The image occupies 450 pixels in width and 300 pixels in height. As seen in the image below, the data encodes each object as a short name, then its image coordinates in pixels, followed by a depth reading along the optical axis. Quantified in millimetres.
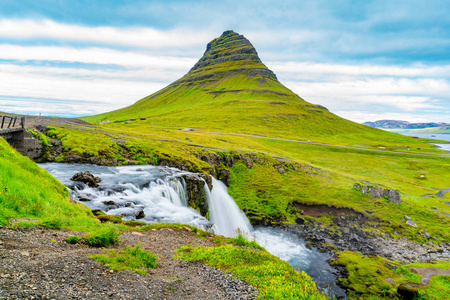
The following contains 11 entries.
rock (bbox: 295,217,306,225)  40125
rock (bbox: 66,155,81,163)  35906
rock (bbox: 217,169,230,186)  49906
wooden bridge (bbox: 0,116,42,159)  31656
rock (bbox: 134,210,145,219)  21584
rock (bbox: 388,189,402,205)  46659
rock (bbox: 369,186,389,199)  48372
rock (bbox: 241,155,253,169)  58947
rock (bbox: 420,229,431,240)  36172
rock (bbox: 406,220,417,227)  39875
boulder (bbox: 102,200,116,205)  23028
